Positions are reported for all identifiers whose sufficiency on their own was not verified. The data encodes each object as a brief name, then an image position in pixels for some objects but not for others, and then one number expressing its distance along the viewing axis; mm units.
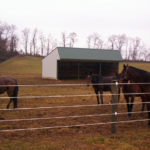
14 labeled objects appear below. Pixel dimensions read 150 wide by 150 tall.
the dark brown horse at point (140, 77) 5578
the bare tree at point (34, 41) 68531
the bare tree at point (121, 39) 68581
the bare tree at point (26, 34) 70438
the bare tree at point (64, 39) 70100
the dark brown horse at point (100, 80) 9259
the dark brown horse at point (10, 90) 7719
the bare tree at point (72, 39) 70438
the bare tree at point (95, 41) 69575
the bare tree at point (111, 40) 67875
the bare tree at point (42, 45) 69875
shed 23016
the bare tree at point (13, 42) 61138
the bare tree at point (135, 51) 67350
